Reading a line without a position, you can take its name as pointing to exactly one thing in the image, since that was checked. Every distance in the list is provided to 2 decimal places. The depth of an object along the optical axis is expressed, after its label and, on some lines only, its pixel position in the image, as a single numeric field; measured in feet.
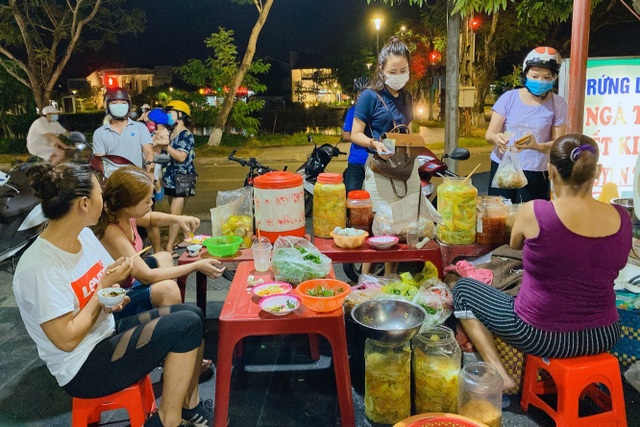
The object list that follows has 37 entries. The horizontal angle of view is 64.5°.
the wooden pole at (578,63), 11.68
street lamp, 65.98
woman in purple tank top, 8.13
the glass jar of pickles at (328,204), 11.59
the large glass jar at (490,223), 11.37
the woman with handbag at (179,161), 19.07
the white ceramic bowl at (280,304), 8.20
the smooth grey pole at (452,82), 21.09
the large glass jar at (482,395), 8.50
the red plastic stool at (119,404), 8.05
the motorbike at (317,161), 22.43
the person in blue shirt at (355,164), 14.34
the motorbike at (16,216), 16.29
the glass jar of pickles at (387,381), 9.01
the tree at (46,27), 50.34
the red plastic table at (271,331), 8.19
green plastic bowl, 10.65
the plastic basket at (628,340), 9.89
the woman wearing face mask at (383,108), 12.49
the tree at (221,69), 51.47
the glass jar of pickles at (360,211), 11.99
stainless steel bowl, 9.27
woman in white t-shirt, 7.13
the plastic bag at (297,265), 9.59
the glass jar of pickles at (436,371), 9.16
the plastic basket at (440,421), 7.80
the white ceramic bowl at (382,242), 11.07
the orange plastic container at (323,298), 8.31
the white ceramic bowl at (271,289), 8.96
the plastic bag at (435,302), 10.08
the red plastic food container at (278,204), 10.91
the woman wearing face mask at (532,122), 12.97
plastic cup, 10.08
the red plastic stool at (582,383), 8.43
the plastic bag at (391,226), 11.65
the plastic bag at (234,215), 11.57
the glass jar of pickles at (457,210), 11.20
